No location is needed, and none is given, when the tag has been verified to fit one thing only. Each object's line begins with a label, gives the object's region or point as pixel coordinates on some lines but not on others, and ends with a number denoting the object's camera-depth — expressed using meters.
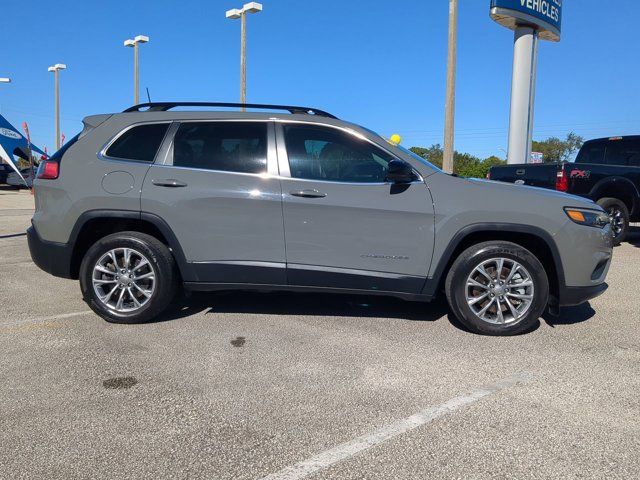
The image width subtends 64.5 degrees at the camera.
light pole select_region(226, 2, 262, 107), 16.78
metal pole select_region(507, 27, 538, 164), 16.08
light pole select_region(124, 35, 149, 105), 21.34
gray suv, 4.08
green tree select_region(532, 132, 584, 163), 70.44
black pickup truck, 8.94
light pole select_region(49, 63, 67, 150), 30.83
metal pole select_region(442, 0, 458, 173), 13.41
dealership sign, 15.56
